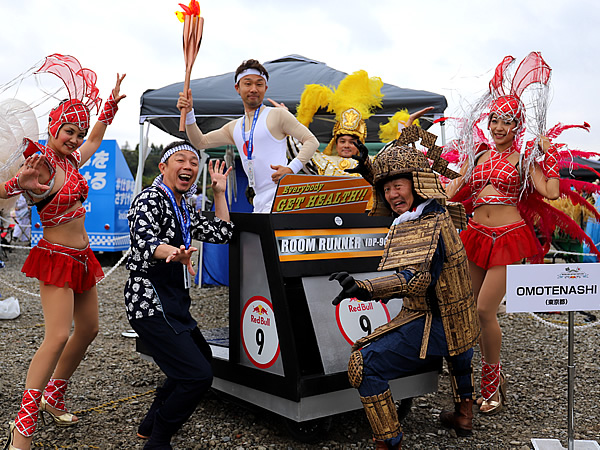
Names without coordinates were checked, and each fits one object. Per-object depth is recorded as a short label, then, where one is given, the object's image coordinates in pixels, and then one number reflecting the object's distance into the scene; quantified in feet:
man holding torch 11.31
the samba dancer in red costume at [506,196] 11.14
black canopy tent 21.80
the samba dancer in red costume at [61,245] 8.91
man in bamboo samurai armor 8.03
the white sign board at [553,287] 8.25
